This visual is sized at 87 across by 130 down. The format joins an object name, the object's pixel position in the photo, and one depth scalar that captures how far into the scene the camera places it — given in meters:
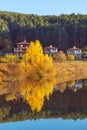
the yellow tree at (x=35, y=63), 49.93
